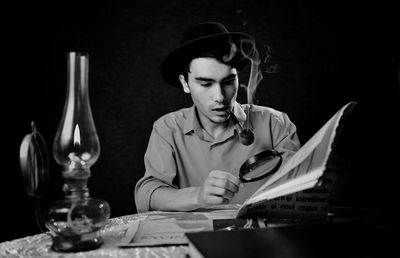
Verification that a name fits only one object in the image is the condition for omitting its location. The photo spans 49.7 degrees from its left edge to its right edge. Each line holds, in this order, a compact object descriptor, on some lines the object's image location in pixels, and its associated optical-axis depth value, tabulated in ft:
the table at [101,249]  3.04
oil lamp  3.12
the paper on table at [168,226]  3.25
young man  6.94
